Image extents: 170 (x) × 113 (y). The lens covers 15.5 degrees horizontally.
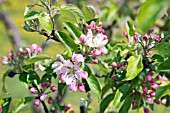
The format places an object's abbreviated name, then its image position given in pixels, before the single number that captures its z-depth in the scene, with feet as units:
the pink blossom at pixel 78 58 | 3.37
